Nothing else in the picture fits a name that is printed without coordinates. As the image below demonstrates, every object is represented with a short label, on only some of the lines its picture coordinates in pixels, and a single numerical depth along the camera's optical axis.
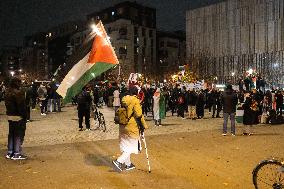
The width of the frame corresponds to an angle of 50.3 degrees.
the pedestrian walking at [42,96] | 19.34
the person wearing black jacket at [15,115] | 7.96
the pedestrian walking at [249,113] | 11.19
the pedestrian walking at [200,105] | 16.81
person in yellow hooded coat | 6.75
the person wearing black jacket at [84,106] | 12.75
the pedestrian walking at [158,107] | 14.17
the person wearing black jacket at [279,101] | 18.22
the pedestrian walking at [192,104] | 16.68
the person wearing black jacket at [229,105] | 11.23
